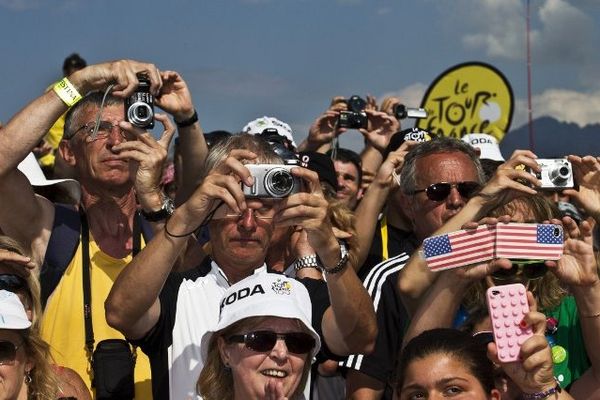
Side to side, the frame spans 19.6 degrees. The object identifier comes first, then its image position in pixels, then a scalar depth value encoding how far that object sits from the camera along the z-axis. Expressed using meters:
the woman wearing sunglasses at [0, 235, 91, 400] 6.15
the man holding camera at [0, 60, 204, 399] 7.08
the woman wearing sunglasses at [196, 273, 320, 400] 6.01
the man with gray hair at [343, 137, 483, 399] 7.31
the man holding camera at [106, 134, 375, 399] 6.23
